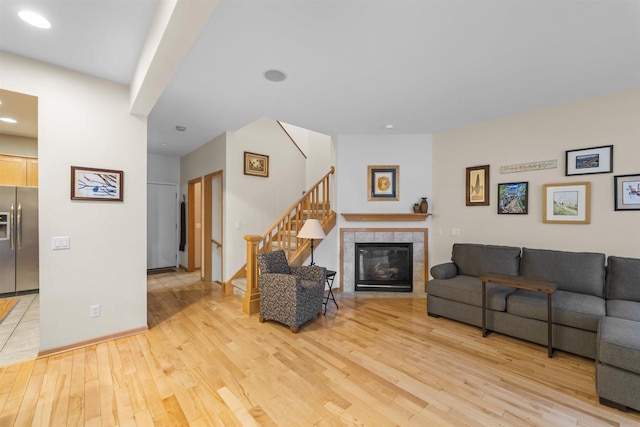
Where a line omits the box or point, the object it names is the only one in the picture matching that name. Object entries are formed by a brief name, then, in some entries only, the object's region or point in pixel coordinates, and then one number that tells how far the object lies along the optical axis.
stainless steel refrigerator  3.97
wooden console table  2.55
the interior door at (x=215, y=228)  5.01
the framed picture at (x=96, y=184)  2.62
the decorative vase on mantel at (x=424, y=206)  4.38
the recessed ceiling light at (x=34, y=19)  1.87
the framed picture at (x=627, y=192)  2.86
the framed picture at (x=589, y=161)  3.01
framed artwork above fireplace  4.56
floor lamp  3.62
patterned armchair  3.05
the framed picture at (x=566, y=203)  3.16
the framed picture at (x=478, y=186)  3.93
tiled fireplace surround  4.48
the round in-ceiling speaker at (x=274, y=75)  2.59
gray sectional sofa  1.89
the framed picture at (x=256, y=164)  4.67
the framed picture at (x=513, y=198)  3.60
